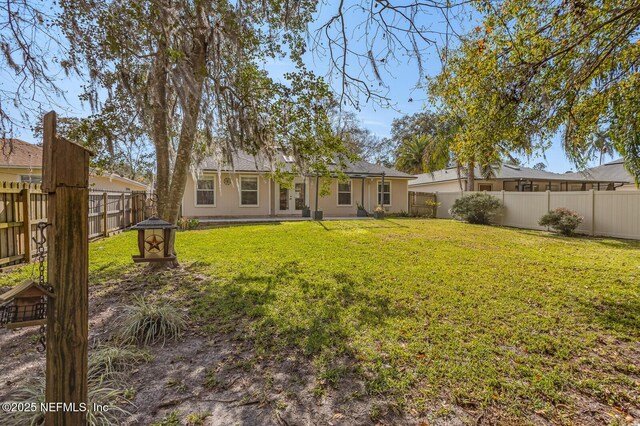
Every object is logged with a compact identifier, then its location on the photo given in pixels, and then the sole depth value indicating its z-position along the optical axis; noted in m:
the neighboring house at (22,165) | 10.98
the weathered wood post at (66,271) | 1.59
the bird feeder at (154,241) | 3.31
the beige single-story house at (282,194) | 14.66
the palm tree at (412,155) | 24.47
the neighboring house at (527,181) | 19.92
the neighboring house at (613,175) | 20.84
